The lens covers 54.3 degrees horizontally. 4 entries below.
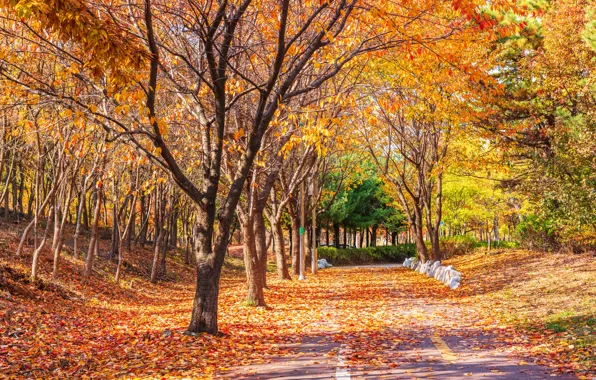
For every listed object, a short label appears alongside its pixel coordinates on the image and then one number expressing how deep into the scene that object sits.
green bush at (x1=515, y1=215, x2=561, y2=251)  23.75
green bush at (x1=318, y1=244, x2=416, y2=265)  46.94
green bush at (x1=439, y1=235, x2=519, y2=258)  37.75
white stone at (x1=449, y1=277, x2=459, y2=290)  18.64
